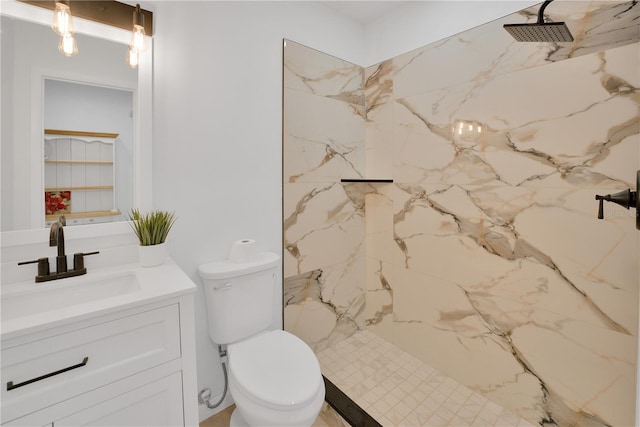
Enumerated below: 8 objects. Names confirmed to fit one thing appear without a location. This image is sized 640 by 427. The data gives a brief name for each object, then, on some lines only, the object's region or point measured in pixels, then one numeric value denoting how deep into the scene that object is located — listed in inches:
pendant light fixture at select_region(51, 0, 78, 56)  47.7
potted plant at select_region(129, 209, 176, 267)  53.2
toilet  46.4
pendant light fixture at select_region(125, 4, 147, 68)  54.4
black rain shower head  42.5
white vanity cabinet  33.2
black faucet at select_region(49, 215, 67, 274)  47.9
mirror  46.5
